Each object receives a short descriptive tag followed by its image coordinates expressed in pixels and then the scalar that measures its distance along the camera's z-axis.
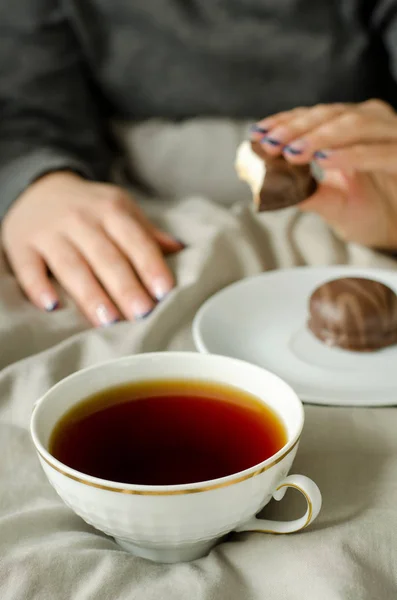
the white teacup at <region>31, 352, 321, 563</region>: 0.38
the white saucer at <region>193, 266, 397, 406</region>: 0.59
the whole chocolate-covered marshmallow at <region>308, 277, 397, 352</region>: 0.65
